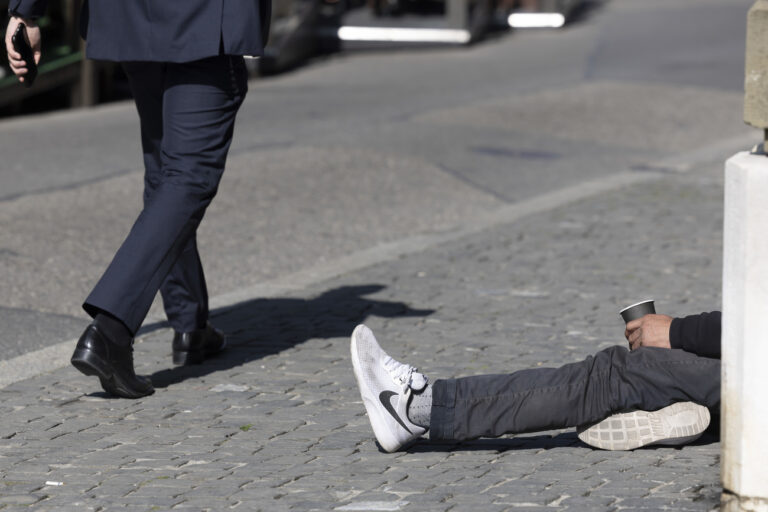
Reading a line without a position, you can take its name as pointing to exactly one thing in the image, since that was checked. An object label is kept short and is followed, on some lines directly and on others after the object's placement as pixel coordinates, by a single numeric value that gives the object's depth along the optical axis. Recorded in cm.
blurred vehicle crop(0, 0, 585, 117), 2620
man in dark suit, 833
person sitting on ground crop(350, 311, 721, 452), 718
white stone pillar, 598
